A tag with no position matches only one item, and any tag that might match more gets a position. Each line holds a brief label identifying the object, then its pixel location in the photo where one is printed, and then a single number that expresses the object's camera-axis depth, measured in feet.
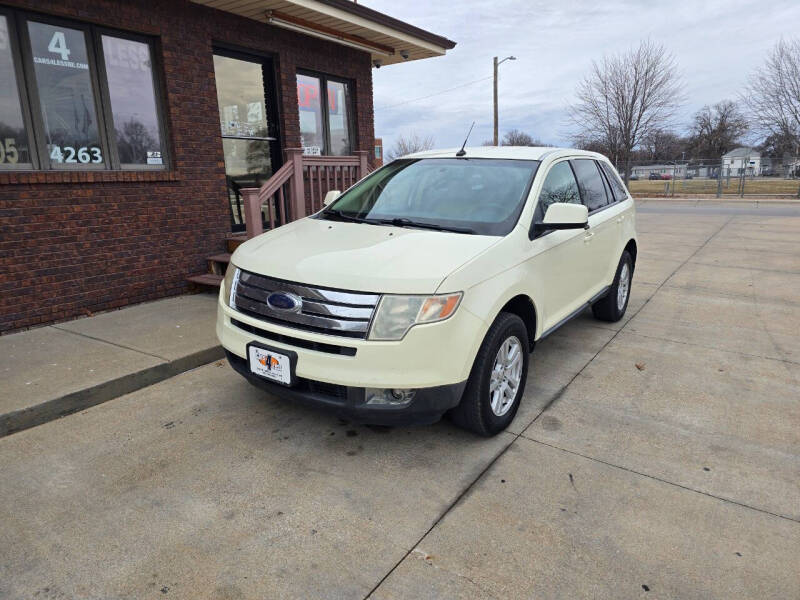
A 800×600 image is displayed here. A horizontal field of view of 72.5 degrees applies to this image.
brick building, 17.51
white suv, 9.39
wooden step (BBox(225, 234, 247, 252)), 23.05
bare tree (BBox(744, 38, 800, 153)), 92.02
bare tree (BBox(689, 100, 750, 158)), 189.37
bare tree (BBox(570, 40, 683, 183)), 104.22
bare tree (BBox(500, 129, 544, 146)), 183.01
